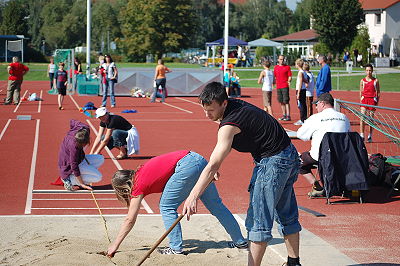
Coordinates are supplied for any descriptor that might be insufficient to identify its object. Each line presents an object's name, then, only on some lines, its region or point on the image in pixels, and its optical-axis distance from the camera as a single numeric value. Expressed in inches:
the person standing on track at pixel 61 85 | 998.0
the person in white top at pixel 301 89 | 759.7
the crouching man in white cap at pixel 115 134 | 505.4
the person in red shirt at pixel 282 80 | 815.7
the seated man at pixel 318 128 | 396.8
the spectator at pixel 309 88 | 768.7
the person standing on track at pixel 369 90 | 647.1
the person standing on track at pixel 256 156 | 221.6
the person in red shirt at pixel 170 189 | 258.1
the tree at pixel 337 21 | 2785.4
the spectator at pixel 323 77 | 715.4
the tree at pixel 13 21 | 3757.6
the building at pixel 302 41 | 3750.0
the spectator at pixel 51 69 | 1390.5
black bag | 428.5
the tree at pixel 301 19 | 4789.4
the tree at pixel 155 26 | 3688.5
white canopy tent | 2768.9
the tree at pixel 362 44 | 2624.8
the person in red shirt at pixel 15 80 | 1059.9
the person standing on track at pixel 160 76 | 1130.0
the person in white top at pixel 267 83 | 832.7
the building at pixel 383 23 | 3159.2
